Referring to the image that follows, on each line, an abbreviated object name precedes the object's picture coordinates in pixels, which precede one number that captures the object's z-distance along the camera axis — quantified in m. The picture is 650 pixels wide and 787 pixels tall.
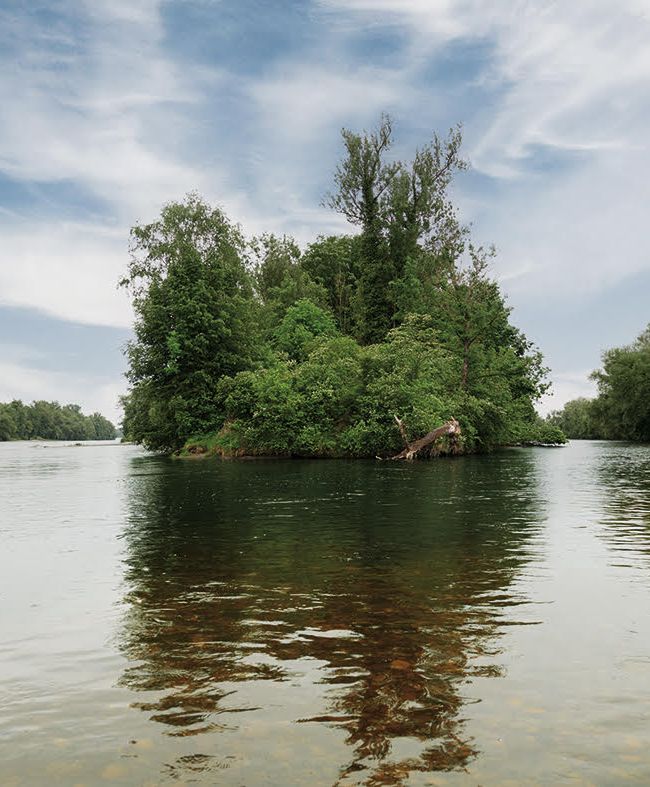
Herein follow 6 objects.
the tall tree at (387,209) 71.00
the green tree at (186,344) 56.34
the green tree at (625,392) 101.88
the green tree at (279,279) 74.84
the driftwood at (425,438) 46.44
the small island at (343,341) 50.06
